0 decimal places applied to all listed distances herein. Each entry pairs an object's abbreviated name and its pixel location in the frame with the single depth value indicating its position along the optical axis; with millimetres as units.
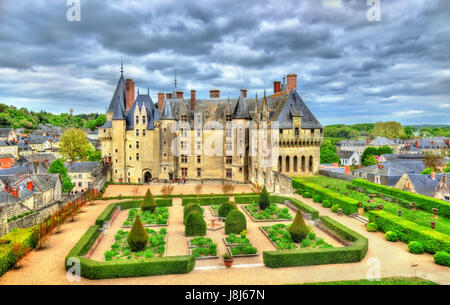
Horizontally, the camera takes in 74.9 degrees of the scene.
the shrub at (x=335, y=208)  27812
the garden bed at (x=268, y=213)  26141
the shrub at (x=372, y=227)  22281
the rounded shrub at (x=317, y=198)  31531
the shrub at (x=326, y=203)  29516
